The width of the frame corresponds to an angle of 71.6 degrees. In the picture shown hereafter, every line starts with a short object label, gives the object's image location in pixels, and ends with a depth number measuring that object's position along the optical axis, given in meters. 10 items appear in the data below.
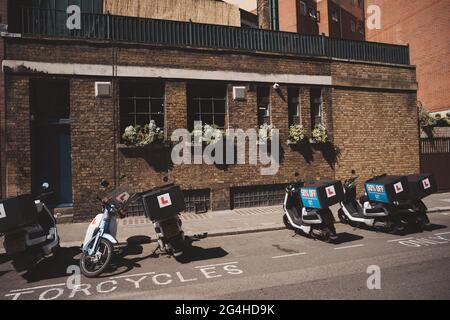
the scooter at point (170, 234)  6.18
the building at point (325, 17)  30.62
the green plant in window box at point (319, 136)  12.68
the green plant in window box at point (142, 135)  10.48
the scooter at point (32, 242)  5.61
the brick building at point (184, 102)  10.07
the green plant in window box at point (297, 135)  12.34
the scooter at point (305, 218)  7.29
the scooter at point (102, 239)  5.66
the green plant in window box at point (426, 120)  15.97
